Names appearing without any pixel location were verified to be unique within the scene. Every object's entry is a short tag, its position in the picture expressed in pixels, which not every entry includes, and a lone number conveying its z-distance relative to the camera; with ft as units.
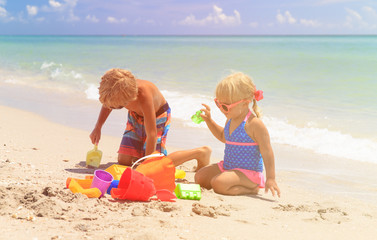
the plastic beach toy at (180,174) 12.50
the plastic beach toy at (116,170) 11.45
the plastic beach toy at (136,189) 9.39
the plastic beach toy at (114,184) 10.09
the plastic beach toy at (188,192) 10.14
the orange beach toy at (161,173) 10.50
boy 11.50
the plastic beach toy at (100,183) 9.62
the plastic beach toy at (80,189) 9.34
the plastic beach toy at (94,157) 13.25
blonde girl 10.98
